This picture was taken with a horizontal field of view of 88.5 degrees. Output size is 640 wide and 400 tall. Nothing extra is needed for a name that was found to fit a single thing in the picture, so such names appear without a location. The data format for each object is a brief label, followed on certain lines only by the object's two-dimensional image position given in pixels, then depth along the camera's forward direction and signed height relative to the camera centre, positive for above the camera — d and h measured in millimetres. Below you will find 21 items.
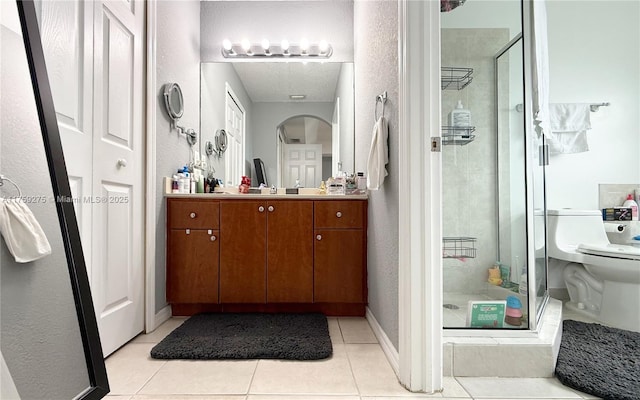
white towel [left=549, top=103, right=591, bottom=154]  2523 +565
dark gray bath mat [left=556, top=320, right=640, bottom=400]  1226 -704
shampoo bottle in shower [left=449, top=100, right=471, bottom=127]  1948 +516
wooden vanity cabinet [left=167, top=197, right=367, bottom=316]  2113 -312
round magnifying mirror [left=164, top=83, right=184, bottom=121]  2041 +677
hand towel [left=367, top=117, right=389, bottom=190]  1601 +237
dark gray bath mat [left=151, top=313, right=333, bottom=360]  1540 -702
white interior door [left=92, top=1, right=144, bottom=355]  1504 +166
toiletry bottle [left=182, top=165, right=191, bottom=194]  2211 +168
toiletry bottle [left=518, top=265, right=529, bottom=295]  1646 -419
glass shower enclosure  1728 +222
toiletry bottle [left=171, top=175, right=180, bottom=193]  2145 +132
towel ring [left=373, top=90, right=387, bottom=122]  1674 +543
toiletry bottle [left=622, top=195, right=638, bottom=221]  2438 -37
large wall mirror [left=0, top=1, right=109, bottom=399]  942 -159
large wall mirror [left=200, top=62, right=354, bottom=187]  2676 +720
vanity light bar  2693 +1277
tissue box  2441 -96
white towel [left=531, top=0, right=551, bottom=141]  1712 +715
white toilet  1904 -413
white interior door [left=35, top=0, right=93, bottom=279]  1241 +504
